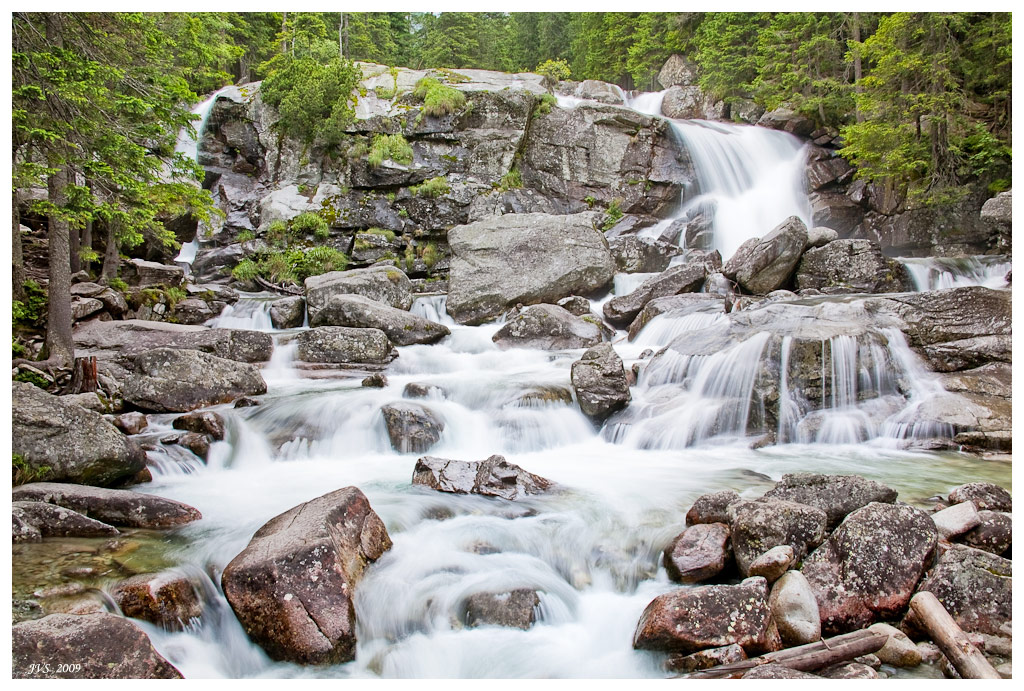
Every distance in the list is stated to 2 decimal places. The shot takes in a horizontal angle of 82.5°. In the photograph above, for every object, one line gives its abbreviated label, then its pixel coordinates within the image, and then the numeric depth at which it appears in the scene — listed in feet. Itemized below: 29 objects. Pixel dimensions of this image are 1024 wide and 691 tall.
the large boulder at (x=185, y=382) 26.66
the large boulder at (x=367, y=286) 45.73
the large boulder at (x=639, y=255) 54.95
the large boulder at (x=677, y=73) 90.53
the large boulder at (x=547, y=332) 38.24
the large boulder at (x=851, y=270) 42.47
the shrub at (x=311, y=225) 63.82
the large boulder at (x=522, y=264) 46.62
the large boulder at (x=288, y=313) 44.29
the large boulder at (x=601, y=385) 26.22
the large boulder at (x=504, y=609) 12.43
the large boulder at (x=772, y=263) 44.19
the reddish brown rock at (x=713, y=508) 15.40
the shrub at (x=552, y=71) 82.53
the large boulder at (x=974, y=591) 11.10
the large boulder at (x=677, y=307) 39.34
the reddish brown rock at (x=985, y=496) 15.64
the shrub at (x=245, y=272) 58.65
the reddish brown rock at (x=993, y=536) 13.46
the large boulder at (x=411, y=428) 23.79
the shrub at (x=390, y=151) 67.00
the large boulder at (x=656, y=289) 43.36
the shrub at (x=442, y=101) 70.18
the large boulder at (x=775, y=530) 13.08
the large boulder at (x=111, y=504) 15.48
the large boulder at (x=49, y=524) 13.83
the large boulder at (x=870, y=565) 11.56
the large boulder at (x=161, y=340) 32.81
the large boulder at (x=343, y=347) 35.83
